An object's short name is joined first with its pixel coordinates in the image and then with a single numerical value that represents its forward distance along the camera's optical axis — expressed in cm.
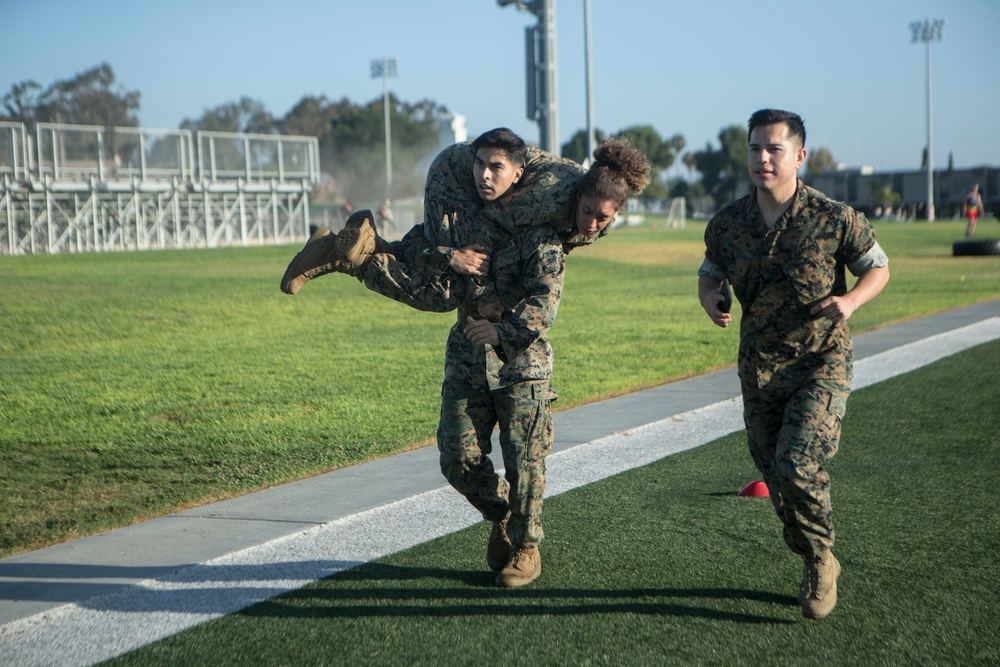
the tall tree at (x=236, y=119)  10581
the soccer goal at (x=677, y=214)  5988
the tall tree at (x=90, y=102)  8310
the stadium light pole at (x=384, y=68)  8831
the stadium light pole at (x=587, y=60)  3672
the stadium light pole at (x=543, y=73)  1881
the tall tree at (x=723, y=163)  10669
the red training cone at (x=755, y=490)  590
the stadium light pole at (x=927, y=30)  7856
